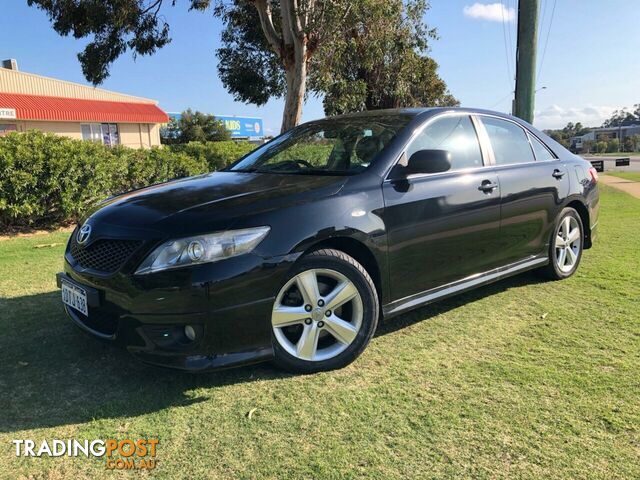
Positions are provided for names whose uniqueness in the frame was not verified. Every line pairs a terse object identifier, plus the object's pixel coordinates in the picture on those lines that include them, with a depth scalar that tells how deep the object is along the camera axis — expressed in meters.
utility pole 9.15
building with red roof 30.03
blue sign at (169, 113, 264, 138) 58.01
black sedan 2.65
